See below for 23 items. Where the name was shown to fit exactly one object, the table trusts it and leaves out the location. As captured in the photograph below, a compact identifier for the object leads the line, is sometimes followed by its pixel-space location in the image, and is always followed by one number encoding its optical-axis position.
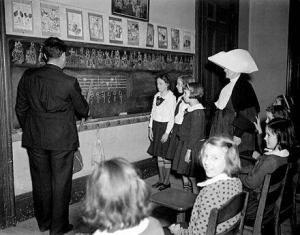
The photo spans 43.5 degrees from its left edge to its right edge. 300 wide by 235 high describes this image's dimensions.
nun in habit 3.51
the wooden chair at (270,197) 1.98
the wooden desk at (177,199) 2.00
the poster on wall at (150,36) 4.64
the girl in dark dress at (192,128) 3.69
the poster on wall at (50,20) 3.33
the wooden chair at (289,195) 2.28
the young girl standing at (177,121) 4.03
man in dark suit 2.86
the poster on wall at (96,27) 3.82
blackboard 3.23
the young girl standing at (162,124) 4.18
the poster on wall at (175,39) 5.10
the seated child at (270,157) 2.48
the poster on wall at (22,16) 3.09
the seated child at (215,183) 1.78
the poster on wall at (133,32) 4.34
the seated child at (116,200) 1.30
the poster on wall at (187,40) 5.35
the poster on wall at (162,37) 4.84
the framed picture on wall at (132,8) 4.13
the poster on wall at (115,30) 4.08
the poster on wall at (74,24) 3.59
